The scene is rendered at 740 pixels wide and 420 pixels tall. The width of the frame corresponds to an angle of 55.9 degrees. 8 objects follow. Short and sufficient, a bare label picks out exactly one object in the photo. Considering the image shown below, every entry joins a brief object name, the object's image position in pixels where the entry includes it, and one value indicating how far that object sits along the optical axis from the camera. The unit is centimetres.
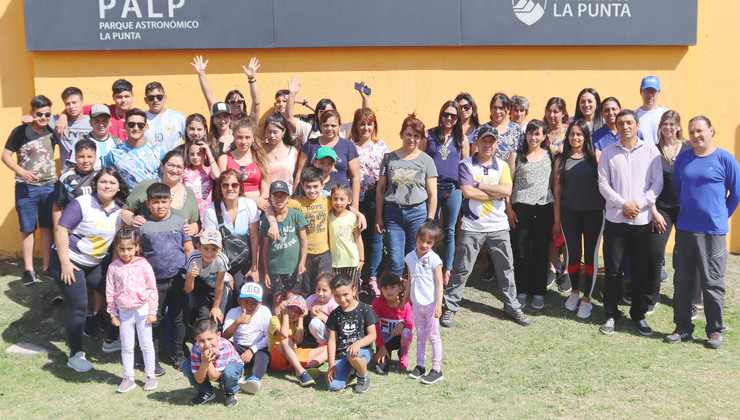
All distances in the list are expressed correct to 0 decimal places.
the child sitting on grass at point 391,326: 590
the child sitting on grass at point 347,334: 555
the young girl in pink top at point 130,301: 561
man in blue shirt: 616
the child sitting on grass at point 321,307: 593
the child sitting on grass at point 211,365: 518
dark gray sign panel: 793
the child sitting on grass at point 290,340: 579
